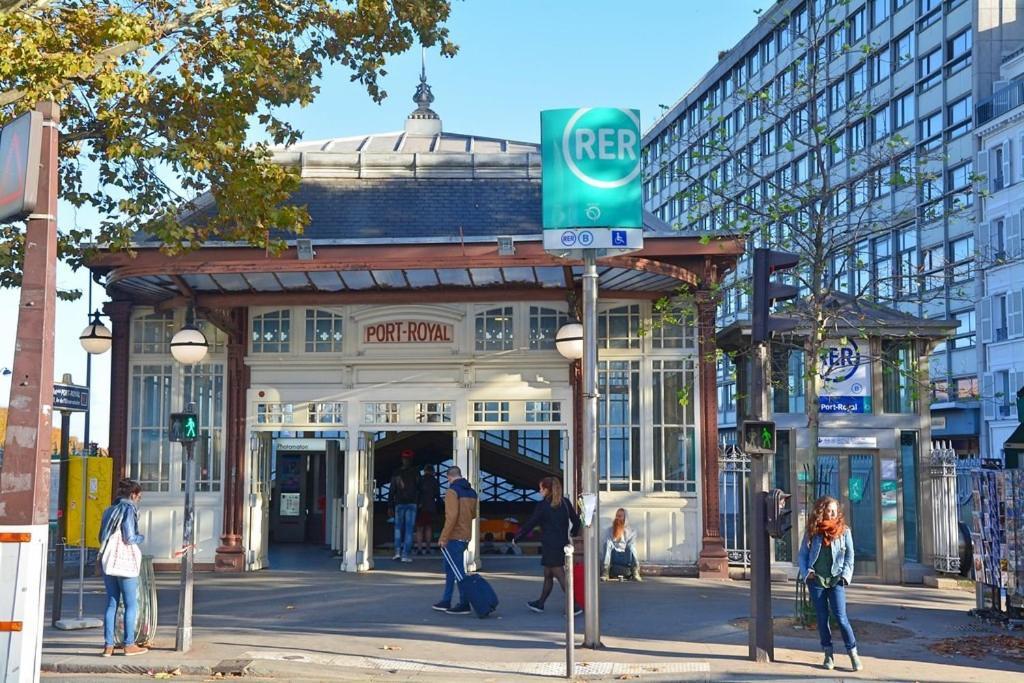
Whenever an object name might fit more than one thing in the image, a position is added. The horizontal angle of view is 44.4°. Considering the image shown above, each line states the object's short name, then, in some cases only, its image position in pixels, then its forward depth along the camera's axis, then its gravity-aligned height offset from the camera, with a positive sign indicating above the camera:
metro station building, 18.05 +1.39
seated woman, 17.47 -1.23
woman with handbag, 11.63 -0.86
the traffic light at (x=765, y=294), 11.62 +1.62
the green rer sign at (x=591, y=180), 12.41 +2.85
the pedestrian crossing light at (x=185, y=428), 12.26 +0.39
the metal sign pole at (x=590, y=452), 12.03 +0.15
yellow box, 14.13 -0.31
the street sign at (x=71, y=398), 13.72 +0.78
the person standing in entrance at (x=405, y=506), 20.06 -0.61
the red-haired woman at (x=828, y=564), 11.41 -0.88
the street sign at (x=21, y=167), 7.13 +1.74
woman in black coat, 14.33 -0.63
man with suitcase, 14.23 -0.67
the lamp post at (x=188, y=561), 11.99 -0.89
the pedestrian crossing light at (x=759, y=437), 11.59 +0.28
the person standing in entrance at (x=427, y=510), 20.73 -0.71
